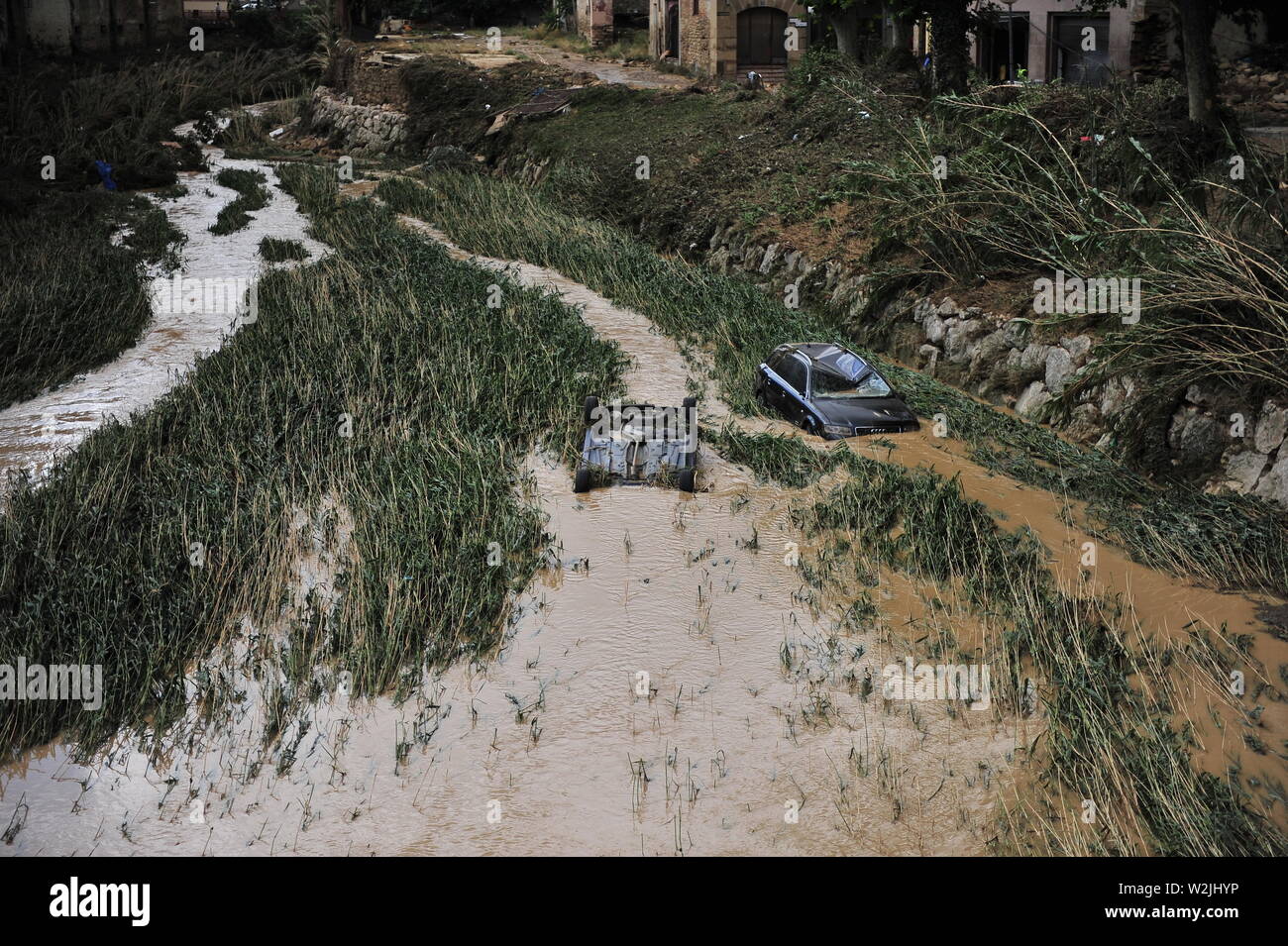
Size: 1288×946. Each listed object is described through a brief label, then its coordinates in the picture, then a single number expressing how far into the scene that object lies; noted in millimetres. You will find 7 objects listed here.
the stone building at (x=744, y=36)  36250
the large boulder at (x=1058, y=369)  15805
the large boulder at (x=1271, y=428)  12695
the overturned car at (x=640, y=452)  13539
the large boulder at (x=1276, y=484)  12414
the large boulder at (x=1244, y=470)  12844
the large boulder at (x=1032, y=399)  15992
